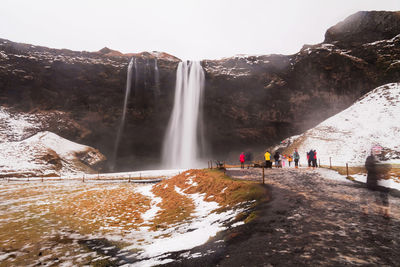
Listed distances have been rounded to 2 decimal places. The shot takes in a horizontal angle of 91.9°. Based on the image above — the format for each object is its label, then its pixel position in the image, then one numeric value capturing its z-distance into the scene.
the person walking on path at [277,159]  20.10
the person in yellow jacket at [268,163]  18.08
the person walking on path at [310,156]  18.69
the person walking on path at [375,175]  6.91
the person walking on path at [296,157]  19.07
